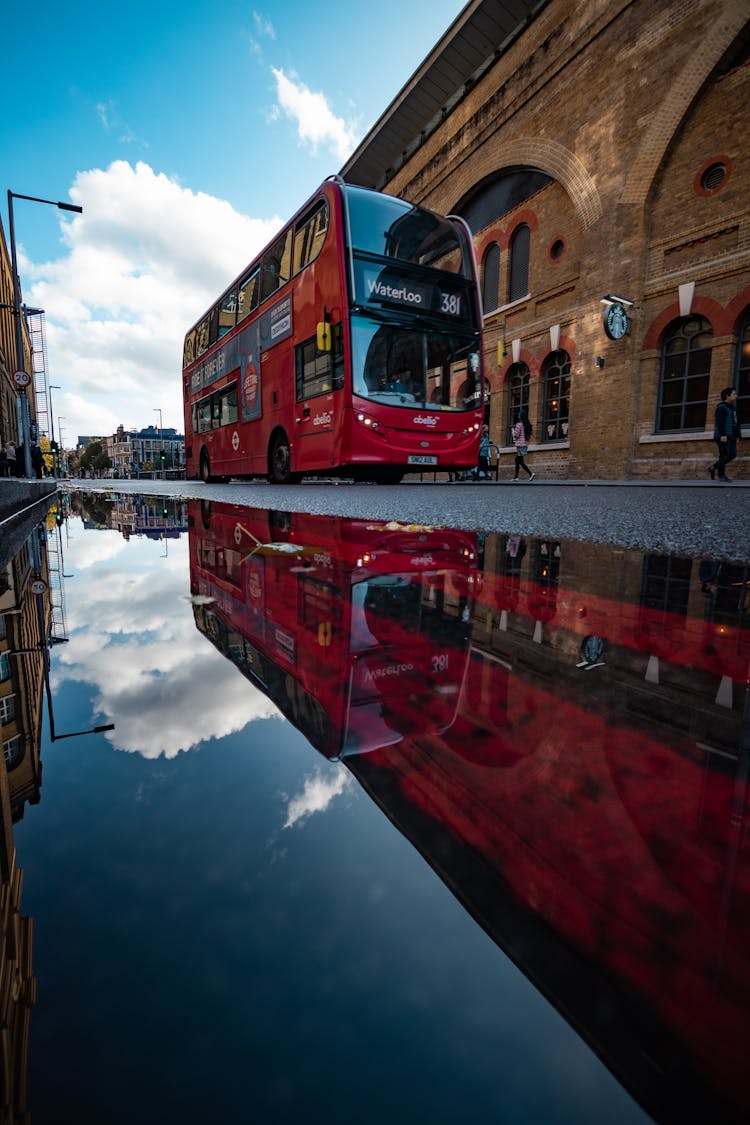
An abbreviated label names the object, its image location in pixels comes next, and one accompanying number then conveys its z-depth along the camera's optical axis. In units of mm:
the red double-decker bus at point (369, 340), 7750
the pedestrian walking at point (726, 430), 10109
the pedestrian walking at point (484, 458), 15805
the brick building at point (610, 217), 11094
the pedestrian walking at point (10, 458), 16791
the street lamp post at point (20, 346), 13781
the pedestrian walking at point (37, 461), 19000
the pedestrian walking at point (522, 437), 14766
